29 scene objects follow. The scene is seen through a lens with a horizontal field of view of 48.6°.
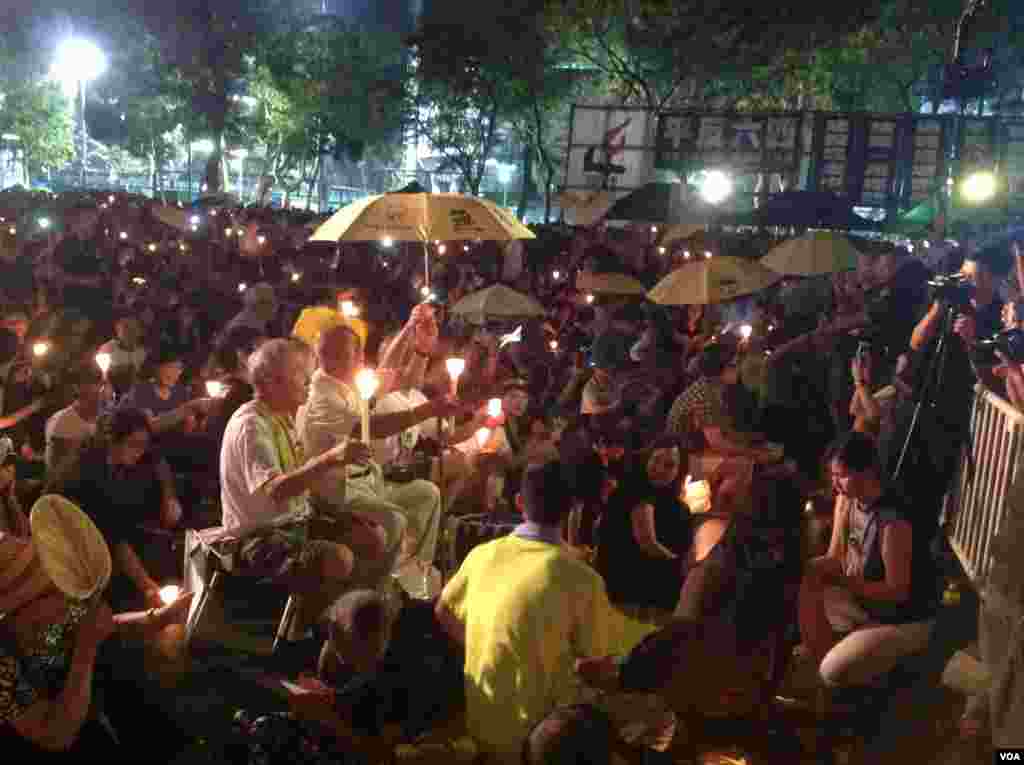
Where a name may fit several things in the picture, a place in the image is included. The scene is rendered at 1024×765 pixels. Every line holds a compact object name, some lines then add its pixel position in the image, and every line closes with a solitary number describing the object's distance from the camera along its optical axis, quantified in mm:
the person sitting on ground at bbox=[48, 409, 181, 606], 5535
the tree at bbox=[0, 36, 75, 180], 45688
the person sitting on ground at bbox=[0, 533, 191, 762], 3221
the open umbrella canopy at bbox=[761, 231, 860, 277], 11453
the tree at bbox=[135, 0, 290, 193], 40469
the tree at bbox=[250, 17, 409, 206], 42938
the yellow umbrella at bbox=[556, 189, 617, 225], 25328
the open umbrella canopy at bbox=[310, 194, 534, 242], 6691
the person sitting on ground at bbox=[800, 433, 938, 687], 4977
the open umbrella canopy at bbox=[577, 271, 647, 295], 13070
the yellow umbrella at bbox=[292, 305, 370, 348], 7785
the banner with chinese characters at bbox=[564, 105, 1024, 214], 23742
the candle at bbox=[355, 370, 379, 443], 4777
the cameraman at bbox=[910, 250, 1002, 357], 7188
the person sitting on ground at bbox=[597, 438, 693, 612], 6215
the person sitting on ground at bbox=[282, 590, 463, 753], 4094
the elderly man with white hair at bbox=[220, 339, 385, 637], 4902
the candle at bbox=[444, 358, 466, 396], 6355
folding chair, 4992
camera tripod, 6781
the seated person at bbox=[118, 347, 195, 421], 7824
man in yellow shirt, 3920
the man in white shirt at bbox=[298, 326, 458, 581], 5449
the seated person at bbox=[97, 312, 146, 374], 8641
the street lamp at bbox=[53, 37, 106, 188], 41969
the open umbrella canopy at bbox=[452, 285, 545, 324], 11156
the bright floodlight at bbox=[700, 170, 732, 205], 29364
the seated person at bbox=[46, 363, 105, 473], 6898
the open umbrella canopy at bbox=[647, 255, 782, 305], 9891
